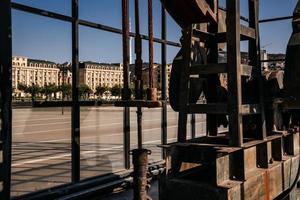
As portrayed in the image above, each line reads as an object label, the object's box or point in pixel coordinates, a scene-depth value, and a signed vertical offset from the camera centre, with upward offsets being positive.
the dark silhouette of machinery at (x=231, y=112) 3.86 -0.08
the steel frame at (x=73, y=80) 4.06 +0.31
